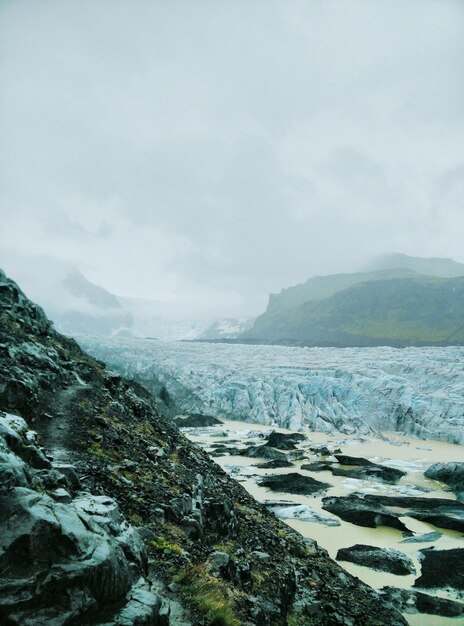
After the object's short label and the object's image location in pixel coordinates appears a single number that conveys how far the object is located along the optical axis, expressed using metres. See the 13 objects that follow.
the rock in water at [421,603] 10.75
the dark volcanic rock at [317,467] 27.09
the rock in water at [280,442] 33.53
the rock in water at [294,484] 22.08
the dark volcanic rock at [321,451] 31.82
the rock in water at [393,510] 17.52
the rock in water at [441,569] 12.34
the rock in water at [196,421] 43.78
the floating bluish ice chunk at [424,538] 16.07
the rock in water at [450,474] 23.74
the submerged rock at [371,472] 25.08
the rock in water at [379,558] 13.24
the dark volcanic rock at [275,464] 27.34
